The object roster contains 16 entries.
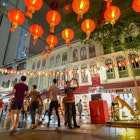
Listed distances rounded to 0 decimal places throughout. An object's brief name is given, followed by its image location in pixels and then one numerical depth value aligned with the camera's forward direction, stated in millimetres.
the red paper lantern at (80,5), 3758
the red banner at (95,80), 14797
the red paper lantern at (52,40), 5871
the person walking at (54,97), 4166
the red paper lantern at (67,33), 5402
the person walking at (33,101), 4562
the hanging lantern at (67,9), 5002
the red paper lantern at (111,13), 3916
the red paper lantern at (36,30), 5340
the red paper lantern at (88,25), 4641
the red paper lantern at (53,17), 4453
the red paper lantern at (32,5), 3805
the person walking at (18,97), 3549
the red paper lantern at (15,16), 4371
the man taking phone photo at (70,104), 4031
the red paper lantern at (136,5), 3464
